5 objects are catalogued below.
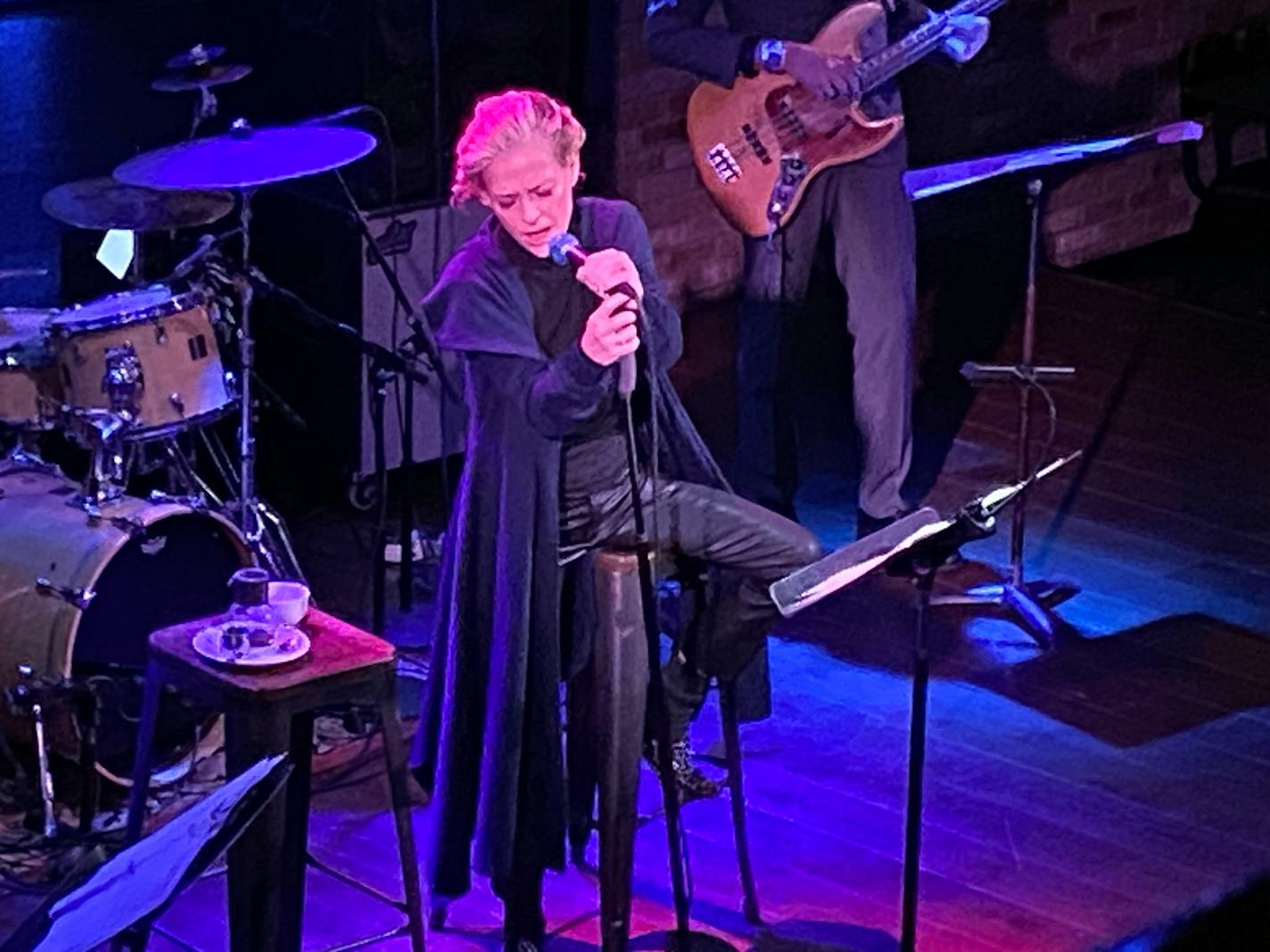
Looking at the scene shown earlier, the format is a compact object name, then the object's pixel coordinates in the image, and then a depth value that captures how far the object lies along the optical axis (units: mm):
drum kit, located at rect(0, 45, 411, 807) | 5238
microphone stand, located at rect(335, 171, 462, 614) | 5969
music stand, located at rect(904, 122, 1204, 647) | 5793
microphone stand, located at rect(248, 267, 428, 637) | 5754
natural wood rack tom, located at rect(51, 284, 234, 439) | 5309
